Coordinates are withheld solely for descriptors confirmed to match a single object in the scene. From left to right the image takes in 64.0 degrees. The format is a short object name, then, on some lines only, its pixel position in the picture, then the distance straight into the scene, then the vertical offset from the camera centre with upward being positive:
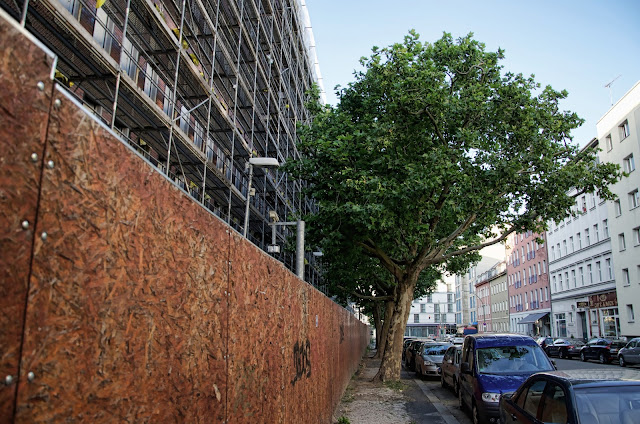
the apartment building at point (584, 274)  39.81 +4.04
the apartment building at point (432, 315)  116.19 +1.37
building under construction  10.47 +6.79
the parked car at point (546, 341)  35.09 -1.38
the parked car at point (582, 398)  4.64 -0.73
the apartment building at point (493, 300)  73.62 +3.29
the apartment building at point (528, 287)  55.41 +4.02
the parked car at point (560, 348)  31.71 -1.67
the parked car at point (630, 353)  22.80 -1.43
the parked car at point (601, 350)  25.92 -1.48
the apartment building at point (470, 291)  96.06 +6.29
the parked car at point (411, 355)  24.84 -1.70
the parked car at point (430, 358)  19.86 -1.46
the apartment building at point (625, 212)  34.22 +7.51
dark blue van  9.31 -0.89
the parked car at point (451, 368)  14.65 -1.40
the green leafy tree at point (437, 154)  15.31 +5.16
